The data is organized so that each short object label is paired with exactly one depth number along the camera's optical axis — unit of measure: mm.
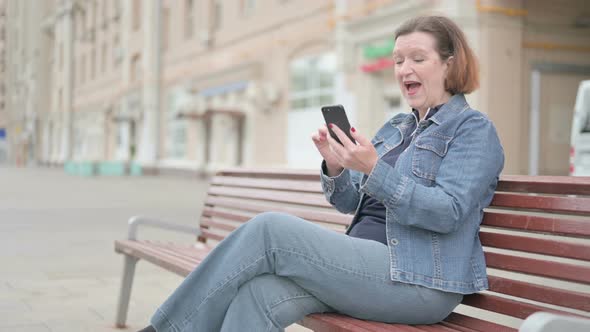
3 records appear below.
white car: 11877
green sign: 17609
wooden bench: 2361
